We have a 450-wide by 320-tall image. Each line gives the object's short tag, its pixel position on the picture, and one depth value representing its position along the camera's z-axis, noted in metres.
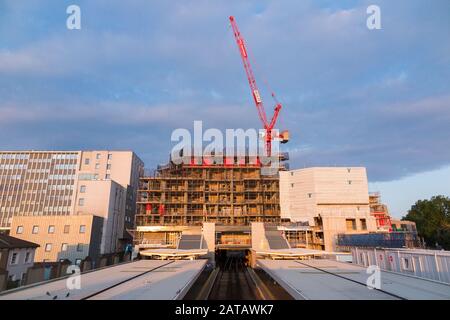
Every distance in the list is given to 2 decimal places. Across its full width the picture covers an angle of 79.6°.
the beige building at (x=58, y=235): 54.41
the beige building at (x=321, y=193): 72.50
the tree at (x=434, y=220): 71.25
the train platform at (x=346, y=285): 13.63
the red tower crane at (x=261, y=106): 84.44
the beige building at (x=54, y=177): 98.12
